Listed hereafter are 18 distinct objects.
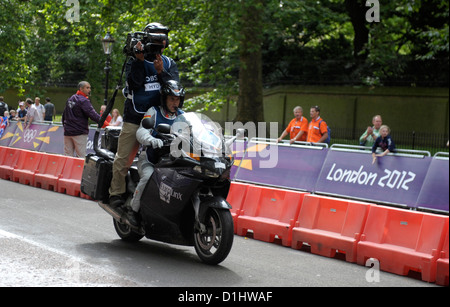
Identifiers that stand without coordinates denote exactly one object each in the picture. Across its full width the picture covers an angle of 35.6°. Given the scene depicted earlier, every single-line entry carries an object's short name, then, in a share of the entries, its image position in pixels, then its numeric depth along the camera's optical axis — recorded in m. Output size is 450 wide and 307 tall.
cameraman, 7.94
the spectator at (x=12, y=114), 30.92
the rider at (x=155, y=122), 7.66
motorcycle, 7.10
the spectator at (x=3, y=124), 20.31
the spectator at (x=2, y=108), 24.89
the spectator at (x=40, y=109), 27.00
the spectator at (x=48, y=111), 29.30
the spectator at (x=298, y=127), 15.18
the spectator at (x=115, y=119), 19.84
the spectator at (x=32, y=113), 23.71
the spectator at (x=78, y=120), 14.62
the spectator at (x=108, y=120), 18.70
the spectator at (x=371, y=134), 14.88
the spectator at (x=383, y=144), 11.26
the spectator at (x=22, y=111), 29.14
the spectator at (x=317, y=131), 14.58
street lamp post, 25.83
